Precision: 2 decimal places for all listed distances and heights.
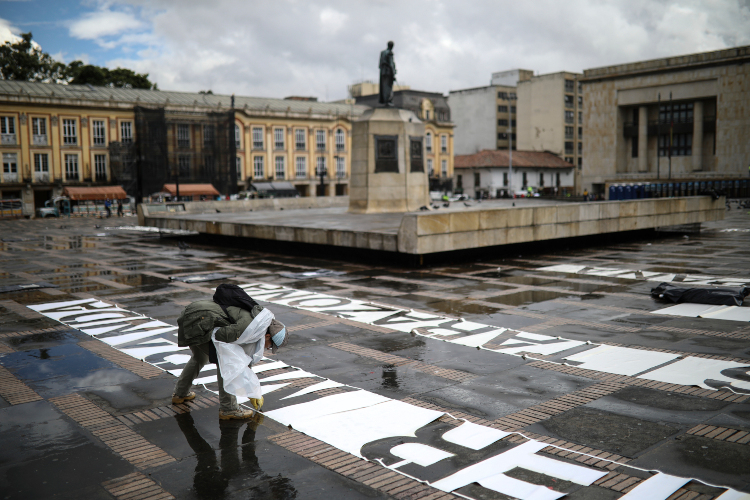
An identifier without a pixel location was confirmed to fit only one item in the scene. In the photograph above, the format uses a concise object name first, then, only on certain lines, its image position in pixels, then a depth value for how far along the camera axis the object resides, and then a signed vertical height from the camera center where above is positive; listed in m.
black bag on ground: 10.52 -1.69
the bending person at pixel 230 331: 5.54 -1.14
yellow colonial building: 54.09 +6.10
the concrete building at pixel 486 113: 84.56 +11.45
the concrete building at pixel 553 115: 80.75 +10.56
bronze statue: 24.50 +4.91
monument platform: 15.41 -0.76
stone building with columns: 57.97 +7.50
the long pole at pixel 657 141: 62.76 +5.39
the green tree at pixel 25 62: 64.44 +14.45
